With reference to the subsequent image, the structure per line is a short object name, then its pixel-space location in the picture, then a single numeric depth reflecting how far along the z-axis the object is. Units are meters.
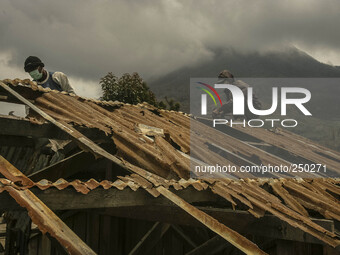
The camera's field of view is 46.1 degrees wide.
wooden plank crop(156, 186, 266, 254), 3.76
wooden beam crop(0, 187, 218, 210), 3.68
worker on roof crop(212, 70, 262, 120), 12.72
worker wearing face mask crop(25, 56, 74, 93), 8.63
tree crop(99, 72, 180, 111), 24.28
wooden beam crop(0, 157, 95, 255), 3.10
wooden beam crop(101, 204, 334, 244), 4.38
